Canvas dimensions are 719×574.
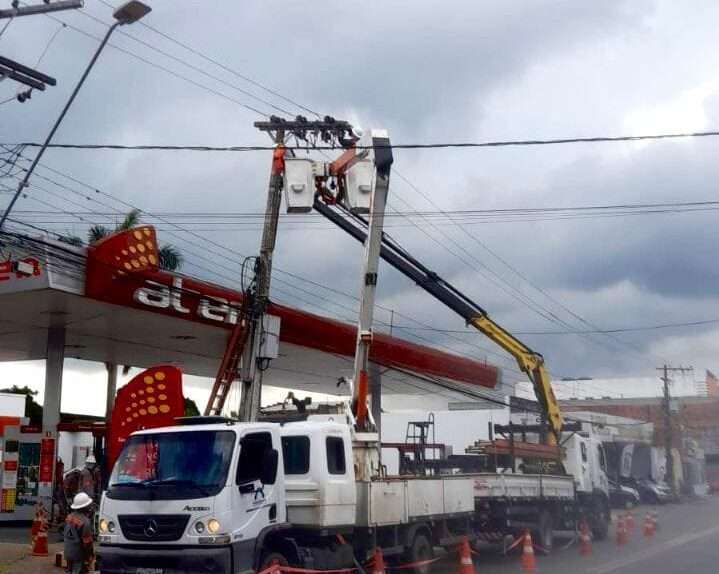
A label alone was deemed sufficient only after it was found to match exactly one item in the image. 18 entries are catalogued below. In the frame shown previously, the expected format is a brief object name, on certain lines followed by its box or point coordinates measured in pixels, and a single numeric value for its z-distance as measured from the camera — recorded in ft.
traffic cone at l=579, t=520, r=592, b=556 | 70.59
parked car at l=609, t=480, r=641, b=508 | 140.87
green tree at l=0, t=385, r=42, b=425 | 155.66
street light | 42.86
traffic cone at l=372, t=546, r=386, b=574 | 47.73
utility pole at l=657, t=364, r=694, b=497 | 188.14
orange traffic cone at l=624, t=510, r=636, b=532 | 86.99
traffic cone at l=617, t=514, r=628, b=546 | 78.02
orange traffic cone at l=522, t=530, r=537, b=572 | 59.41
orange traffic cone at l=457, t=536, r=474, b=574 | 52.80
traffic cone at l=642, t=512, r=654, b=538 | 83.87
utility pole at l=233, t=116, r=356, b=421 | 67.00
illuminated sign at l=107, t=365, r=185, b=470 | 64.18
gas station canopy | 68.28
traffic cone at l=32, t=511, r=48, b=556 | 61.21
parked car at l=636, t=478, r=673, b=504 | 165.48
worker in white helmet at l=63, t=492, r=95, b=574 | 39.58
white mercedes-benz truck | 39.40
